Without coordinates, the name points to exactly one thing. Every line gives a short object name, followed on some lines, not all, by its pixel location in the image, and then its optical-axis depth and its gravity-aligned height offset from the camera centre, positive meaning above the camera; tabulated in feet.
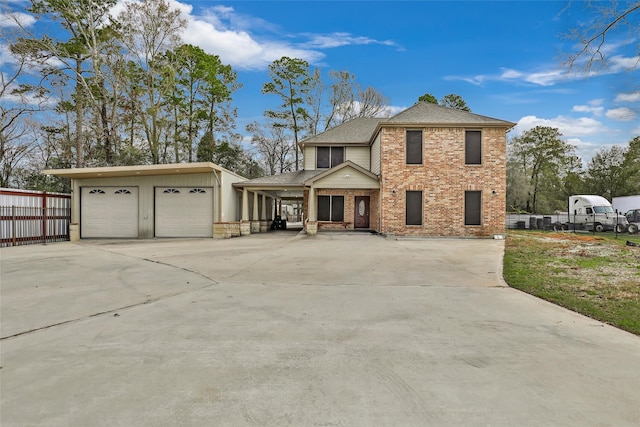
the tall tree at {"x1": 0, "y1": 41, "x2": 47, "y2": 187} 67.97 +20.44
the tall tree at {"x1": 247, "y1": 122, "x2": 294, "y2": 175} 118.13 +22.58
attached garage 56.65 +0.76
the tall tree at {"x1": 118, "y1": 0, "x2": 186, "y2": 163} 77.92 +35.85
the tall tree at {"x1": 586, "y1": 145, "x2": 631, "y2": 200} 117.29 +12.64
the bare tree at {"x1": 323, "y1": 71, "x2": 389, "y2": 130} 112.78 +36.17
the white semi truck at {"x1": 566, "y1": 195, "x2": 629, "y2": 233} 74.28 -1.19
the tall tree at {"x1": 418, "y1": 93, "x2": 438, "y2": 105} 112.78 +36.59
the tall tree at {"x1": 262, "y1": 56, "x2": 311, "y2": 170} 104.83 +37.01
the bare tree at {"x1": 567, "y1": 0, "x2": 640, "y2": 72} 19.98 +10.86
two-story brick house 54.95 +5.51
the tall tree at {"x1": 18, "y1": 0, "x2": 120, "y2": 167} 67.62 +31.99
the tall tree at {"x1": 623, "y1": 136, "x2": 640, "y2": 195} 112.16 +14.74
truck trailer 88.02 +1.79
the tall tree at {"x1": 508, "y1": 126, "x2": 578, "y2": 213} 125.70 +18.98
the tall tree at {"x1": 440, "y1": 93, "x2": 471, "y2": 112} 119.75 +37.50
